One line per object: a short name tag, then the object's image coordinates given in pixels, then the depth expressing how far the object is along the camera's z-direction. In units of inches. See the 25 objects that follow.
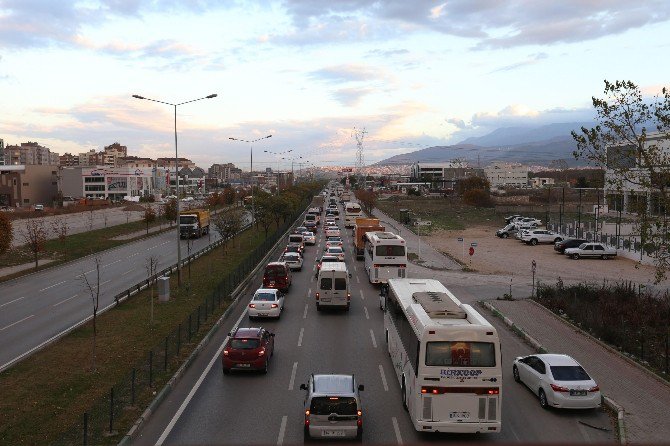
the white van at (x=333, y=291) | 1109.1
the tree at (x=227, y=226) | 2046.6
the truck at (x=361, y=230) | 1882.5
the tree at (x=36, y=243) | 1698.1
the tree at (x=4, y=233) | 1554.9
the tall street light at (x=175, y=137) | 1355.8
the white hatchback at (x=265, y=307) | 1040.2
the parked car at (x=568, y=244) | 2117.6
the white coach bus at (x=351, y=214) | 3088.1
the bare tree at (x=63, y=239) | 2087.4
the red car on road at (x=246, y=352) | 729.0
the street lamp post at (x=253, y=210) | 2580.2
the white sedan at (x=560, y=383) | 609.0
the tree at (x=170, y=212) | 3031.5
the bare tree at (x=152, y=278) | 1024.0
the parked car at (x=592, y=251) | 2030.0
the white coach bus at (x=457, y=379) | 519.2
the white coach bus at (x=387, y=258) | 1381.6
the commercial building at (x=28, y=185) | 5113.2
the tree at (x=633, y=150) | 890.1
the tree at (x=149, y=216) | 2735.2
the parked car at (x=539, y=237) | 2454.5
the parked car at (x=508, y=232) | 2736.2
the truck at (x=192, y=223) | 2508.1
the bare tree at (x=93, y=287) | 1305.6
